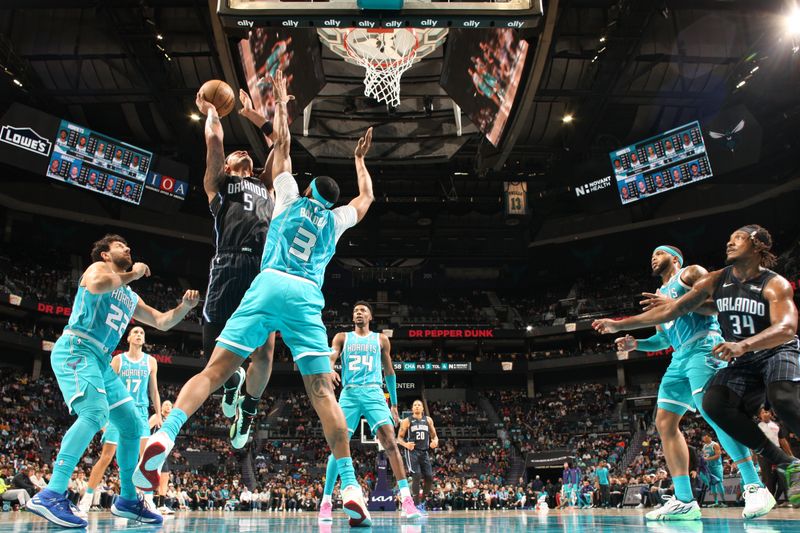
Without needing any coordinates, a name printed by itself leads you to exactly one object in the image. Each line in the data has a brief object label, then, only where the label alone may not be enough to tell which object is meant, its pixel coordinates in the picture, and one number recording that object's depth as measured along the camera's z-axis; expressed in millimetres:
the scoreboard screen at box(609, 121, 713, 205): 21469
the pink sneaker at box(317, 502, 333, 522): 6914
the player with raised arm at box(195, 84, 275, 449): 5293
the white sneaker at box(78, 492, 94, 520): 8352
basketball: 5419
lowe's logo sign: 20161
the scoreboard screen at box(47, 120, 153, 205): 20844
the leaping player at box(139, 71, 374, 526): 4152
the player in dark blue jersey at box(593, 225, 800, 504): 4590
